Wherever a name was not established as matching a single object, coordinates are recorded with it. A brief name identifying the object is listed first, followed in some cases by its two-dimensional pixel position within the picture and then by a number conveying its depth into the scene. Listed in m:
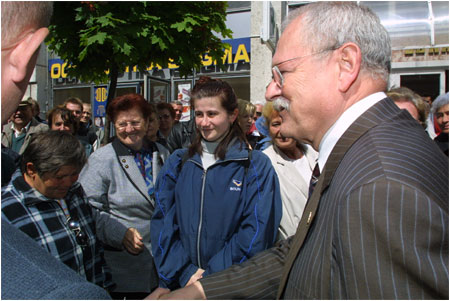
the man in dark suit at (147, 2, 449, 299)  0.99
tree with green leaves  4.07
